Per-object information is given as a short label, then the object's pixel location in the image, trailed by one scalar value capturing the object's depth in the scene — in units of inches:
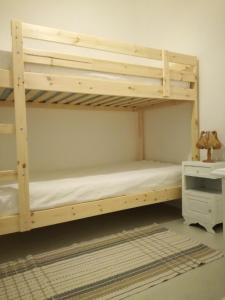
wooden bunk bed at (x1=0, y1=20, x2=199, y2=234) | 70.6
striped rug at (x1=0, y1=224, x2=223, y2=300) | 58.5
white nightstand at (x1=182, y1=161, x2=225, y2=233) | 89.7
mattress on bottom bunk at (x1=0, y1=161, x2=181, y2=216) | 73.9
